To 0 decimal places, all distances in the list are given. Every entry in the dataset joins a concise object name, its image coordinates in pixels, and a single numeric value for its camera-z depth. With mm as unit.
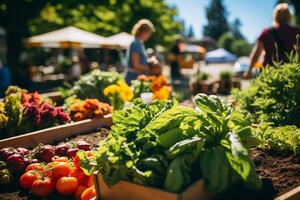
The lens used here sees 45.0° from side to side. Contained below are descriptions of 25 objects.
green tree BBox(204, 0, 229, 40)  93312
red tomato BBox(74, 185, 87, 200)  2651
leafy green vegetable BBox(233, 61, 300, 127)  3346
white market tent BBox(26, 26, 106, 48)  13672
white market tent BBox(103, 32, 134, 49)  16269
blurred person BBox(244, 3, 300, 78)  5098
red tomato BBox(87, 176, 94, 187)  2682
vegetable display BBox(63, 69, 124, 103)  5996
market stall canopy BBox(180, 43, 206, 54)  35656
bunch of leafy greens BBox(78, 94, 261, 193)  1975
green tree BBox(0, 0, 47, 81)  16625
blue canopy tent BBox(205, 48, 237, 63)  30188
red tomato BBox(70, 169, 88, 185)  2711
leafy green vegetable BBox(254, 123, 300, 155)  2762
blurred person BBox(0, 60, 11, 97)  8180
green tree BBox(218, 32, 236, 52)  75575
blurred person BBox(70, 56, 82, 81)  17016
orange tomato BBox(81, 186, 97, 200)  2449
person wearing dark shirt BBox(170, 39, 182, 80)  12570
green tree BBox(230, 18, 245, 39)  114250
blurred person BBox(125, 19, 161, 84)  6258
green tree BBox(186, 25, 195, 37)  120612
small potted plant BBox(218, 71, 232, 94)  12434
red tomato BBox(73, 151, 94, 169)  2711
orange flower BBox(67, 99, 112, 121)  4605
